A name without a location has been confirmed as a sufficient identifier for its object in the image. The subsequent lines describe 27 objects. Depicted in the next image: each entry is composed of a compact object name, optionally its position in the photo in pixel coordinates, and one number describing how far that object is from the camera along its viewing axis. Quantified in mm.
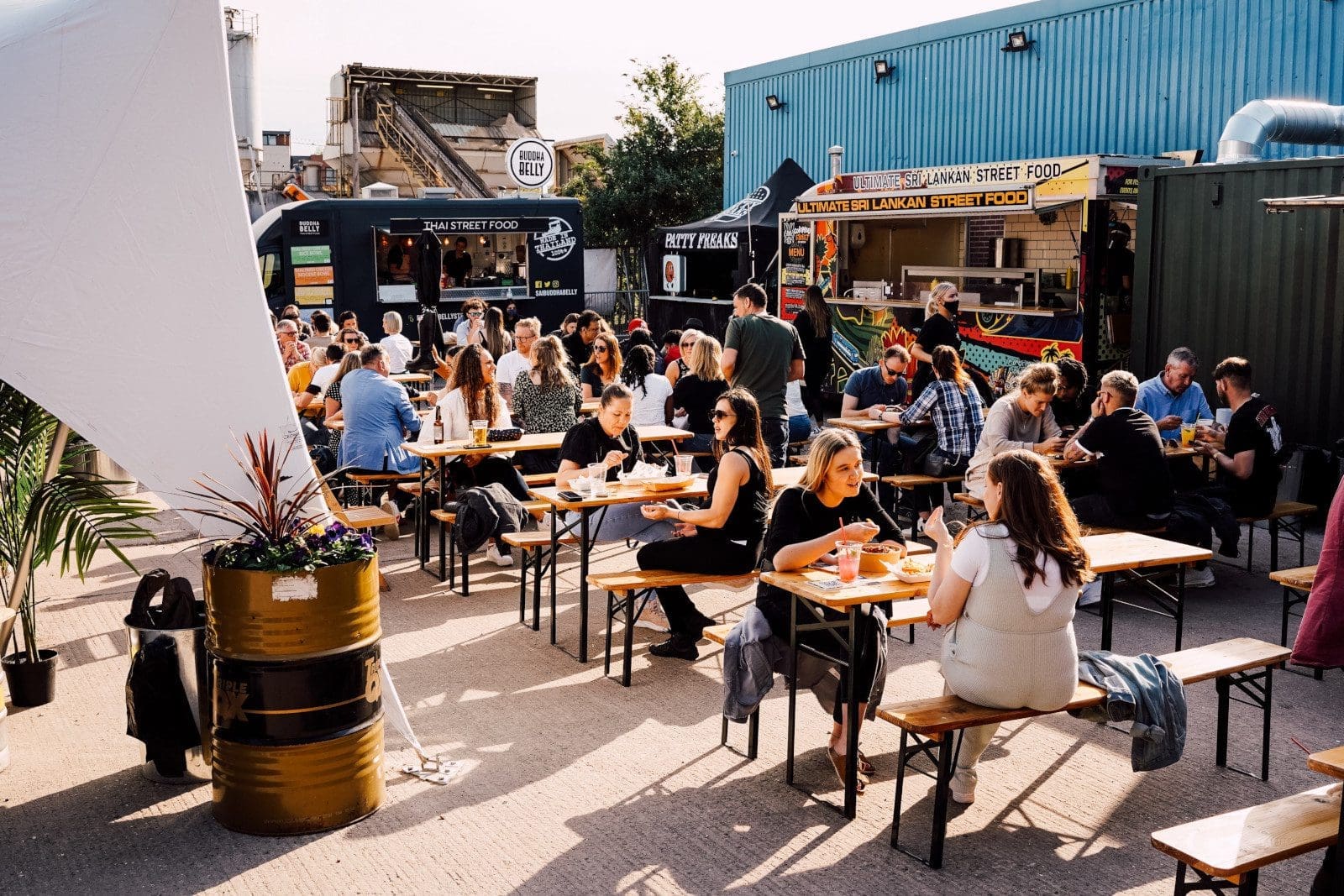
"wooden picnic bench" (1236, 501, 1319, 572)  8297
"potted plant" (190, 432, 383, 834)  4562
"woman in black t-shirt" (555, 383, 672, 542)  7539
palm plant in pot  5898
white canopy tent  4656
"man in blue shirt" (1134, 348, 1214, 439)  9203
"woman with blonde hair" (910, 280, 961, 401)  11250
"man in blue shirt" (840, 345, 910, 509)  10203
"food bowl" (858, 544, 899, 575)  5277
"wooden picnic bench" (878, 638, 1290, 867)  4426
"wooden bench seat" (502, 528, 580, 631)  7211
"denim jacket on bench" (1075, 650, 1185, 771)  4691
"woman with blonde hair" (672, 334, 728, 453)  9727
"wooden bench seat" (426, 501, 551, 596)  8086
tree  28750
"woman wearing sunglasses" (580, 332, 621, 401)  10195
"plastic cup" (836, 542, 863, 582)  5070
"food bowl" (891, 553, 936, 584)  5130
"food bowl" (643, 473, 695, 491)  7117
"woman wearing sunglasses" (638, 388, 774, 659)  6309
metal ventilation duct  12367
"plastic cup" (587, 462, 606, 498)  6973
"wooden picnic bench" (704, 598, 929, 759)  5371
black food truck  18625
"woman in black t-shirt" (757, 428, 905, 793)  5215
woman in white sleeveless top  4410
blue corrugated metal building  14195
